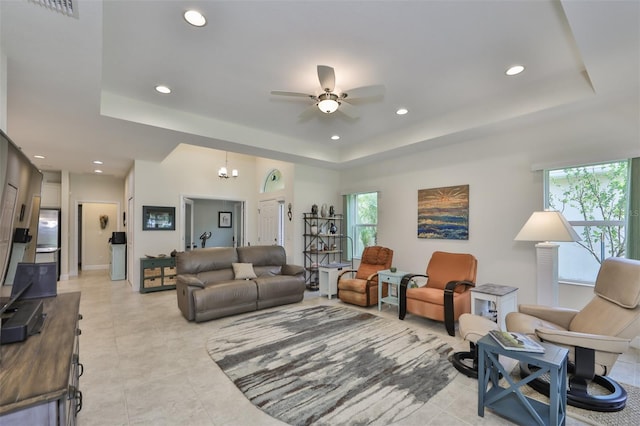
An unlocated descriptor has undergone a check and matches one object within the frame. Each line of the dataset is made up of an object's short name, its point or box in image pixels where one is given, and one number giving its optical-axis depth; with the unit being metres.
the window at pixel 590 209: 3.36
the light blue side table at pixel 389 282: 4.38
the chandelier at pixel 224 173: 6.19
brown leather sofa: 4.07
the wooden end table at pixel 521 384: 1.83
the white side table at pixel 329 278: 5.43
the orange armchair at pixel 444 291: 3.63
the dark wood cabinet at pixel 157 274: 5.80
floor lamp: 3.04
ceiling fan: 2.69
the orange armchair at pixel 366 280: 4.74
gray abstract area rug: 2.18
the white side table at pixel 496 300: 3.22
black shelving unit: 6.33
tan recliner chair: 2.10
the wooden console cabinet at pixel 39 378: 0.89
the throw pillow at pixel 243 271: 4.82
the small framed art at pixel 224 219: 8.98
